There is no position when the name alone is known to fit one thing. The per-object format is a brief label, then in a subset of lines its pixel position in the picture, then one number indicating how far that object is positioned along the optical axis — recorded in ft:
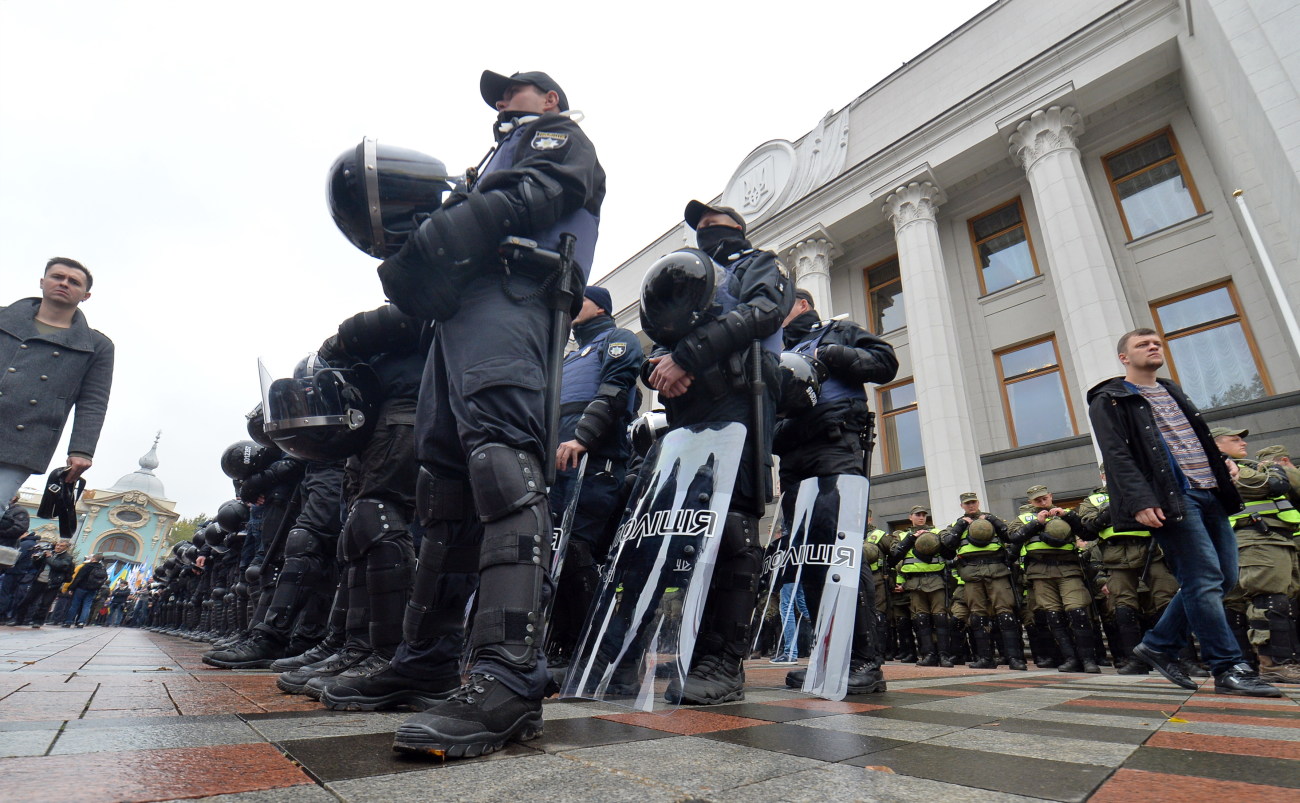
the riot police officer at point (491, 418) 4.90
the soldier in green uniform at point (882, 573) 26.17
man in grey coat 11.68
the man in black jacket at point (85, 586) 56.08
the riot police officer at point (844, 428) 9.36
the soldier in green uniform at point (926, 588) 23.59
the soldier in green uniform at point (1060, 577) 19.15
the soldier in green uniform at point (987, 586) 21.22
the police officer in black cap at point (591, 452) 11.79
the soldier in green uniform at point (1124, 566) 17.81
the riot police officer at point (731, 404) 8.29
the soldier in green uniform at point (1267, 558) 14.08
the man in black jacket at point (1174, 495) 9.68
